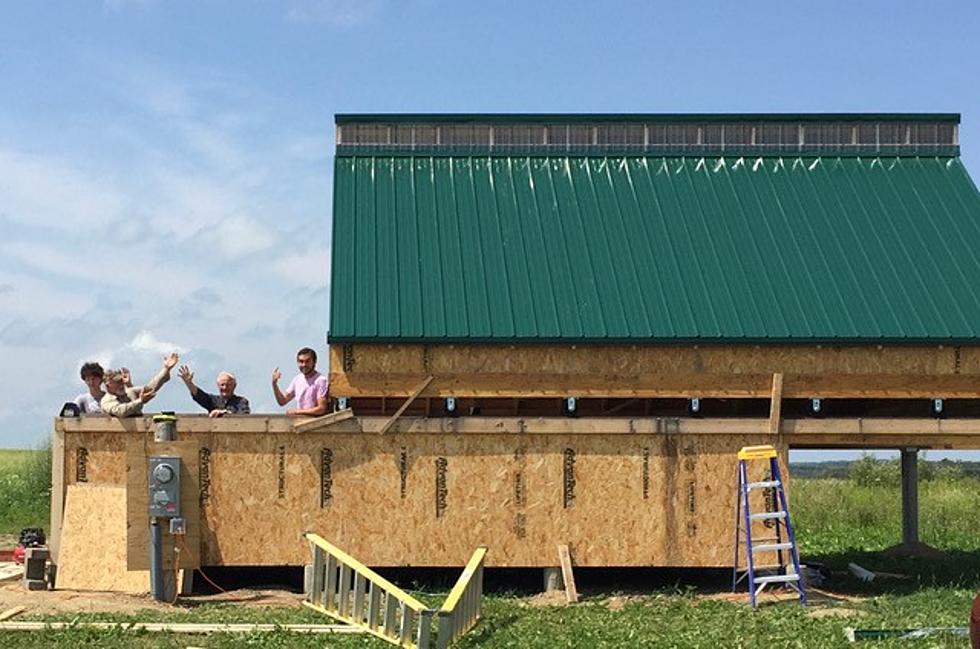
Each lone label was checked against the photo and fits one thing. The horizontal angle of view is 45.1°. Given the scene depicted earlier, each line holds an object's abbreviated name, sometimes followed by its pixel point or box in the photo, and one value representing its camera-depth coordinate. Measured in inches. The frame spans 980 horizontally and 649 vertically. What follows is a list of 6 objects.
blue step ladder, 695.1
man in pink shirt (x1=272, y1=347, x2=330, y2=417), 748.6
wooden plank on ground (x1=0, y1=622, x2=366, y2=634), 573.0
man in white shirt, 764.0
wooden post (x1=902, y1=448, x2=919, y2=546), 976.9
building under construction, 743.1
